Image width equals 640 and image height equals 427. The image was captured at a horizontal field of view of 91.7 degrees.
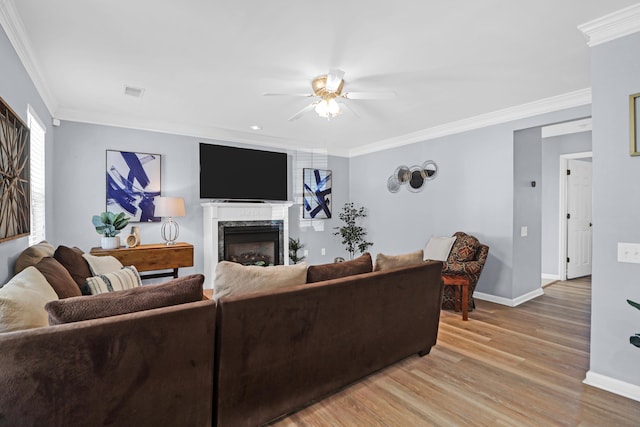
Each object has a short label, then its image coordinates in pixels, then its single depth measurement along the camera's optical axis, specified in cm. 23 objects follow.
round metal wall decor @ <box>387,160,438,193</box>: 481
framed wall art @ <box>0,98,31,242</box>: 184
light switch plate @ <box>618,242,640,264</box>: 195
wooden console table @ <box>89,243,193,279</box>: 352
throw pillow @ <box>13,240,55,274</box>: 203
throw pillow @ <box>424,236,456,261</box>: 406
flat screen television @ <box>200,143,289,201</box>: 470
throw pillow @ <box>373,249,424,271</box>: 239
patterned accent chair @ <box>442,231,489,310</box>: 358
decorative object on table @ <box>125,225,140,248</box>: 371
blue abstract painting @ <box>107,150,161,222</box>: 402
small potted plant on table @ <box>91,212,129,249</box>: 352
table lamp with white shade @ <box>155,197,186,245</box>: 401
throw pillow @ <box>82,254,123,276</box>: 238
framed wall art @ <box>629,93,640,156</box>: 194
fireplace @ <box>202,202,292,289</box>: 454
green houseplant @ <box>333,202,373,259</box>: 591
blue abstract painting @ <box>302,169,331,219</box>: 578
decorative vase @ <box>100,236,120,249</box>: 355
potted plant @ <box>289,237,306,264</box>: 550
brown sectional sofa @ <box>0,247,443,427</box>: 115
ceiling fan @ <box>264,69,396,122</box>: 272
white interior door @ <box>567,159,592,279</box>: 525
